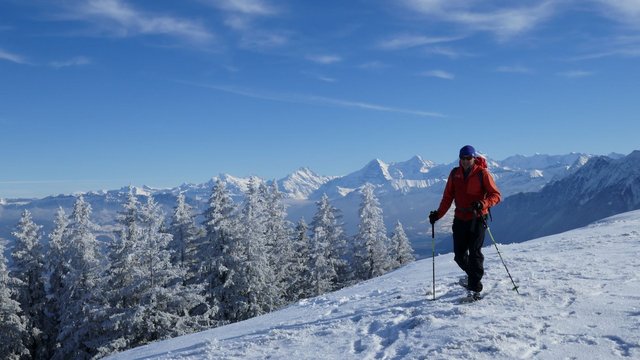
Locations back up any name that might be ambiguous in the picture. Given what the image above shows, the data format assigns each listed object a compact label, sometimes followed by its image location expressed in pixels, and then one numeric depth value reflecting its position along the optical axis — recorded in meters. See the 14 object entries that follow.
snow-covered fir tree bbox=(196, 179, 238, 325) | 31.88
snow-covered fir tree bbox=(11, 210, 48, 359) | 35.53
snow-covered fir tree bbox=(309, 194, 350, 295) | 44.22
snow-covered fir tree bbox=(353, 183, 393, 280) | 48.03
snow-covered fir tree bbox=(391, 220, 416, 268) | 52.03
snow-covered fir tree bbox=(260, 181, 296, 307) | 42.78
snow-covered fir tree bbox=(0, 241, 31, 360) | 31.14
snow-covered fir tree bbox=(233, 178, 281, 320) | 32.19
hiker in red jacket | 8.76
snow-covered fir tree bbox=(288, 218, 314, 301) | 45.06
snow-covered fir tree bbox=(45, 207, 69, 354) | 36.03
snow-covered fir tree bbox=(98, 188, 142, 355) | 25.62
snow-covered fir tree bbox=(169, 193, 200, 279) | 35.78
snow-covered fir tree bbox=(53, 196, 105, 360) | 27.59
